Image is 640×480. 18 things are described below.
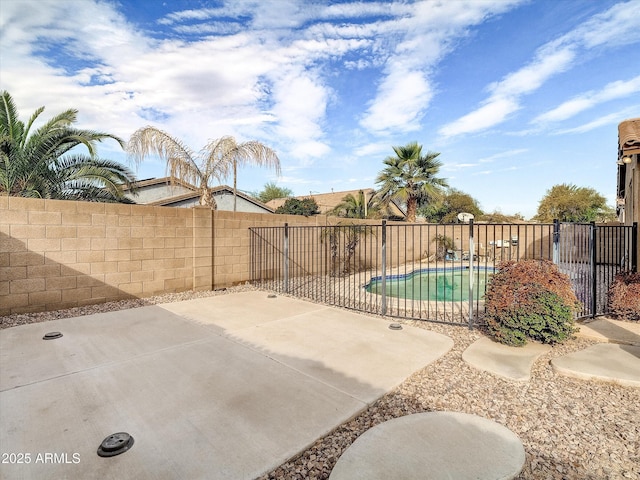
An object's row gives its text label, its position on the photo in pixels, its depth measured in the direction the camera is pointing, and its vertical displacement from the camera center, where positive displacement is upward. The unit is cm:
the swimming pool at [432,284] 932 -174
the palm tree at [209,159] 848 +218
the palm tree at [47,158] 703 +185
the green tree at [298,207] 2342 +212
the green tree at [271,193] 3919 +535
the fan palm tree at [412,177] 1493 +281
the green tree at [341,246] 995 -38
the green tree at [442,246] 1486 -58
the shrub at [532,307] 372 -89
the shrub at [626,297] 463 -98
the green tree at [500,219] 2012 +101
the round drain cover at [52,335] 402 -132
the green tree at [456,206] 2731 +264
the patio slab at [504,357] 309 -138
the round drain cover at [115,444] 194 -135
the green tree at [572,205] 2381 +228
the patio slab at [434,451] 179 -138
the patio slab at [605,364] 292 -135
